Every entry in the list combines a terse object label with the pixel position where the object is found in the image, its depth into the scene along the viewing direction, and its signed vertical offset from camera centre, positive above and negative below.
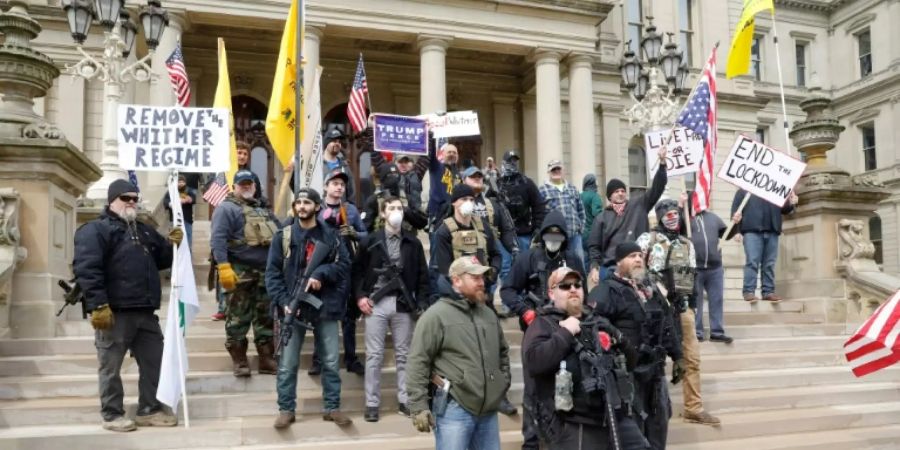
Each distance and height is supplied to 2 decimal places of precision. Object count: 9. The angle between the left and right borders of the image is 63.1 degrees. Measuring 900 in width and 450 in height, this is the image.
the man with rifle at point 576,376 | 4.68 -0.79
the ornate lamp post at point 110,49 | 12.23 +3.82
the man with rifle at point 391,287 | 6.84 -0.28
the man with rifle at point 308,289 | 6.39 -0.26
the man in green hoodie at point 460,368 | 4.91 -0.76
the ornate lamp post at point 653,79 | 16.20 +3.97
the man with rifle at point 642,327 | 5.39 -0.58
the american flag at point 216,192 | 11.88 +1.14
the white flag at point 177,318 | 6.30 -0.51
